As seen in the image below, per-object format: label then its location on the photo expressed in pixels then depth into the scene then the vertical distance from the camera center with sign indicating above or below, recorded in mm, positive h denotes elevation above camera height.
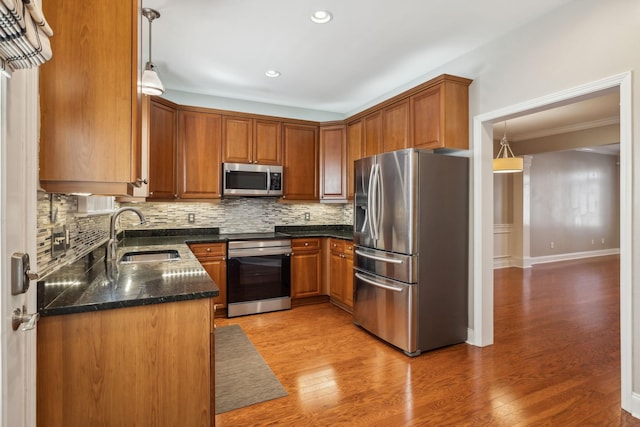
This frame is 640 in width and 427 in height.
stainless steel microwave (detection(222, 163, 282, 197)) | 4043 +437
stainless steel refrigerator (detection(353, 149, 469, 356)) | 2830 -298
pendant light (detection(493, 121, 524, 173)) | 4953 +748
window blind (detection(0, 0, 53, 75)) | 717 +420
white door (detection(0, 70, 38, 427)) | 972 -26
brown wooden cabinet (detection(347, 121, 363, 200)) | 4207 +867
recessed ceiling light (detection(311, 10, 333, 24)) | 2484 +1513
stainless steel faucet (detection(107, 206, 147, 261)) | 2146 -169
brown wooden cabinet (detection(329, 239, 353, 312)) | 3898 -706
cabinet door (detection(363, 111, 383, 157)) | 3805 +954
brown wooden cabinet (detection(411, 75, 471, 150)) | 2955 +920
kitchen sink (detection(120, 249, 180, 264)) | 2786 -341
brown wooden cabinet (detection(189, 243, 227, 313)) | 3684 -519
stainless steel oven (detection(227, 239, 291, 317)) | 3809 -721
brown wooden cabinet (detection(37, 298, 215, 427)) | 1252 -614
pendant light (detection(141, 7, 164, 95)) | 2326 +937
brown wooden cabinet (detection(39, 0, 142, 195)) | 1277 +460
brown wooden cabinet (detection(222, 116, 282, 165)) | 4102 +944
